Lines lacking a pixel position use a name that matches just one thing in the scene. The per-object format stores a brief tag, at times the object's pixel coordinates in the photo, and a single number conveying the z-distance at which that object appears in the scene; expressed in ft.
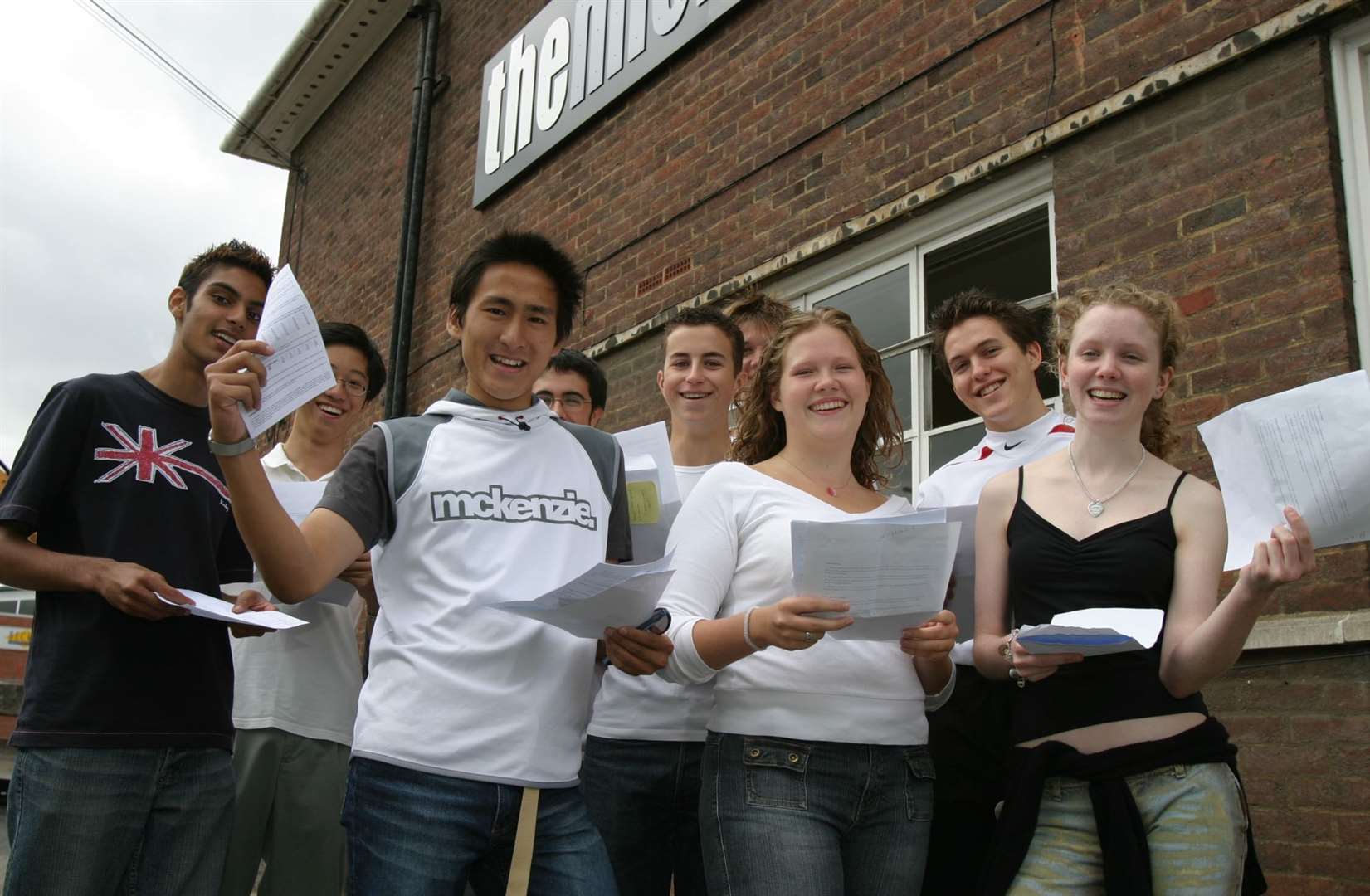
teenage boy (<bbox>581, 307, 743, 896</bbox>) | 8.45
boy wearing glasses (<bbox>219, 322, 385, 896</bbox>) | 9.21
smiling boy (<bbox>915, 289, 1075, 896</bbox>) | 7.72
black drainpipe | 30.32
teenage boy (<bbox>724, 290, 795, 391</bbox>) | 11.49
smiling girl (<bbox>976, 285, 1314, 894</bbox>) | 6.34
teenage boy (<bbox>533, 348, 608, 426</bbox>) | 12.09
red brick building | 11.14
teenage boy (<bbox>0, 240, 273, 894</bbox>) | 6.86
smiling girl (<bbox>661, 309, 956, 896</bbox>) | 6.48
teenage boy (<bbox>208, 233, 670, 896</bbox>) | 6.10
